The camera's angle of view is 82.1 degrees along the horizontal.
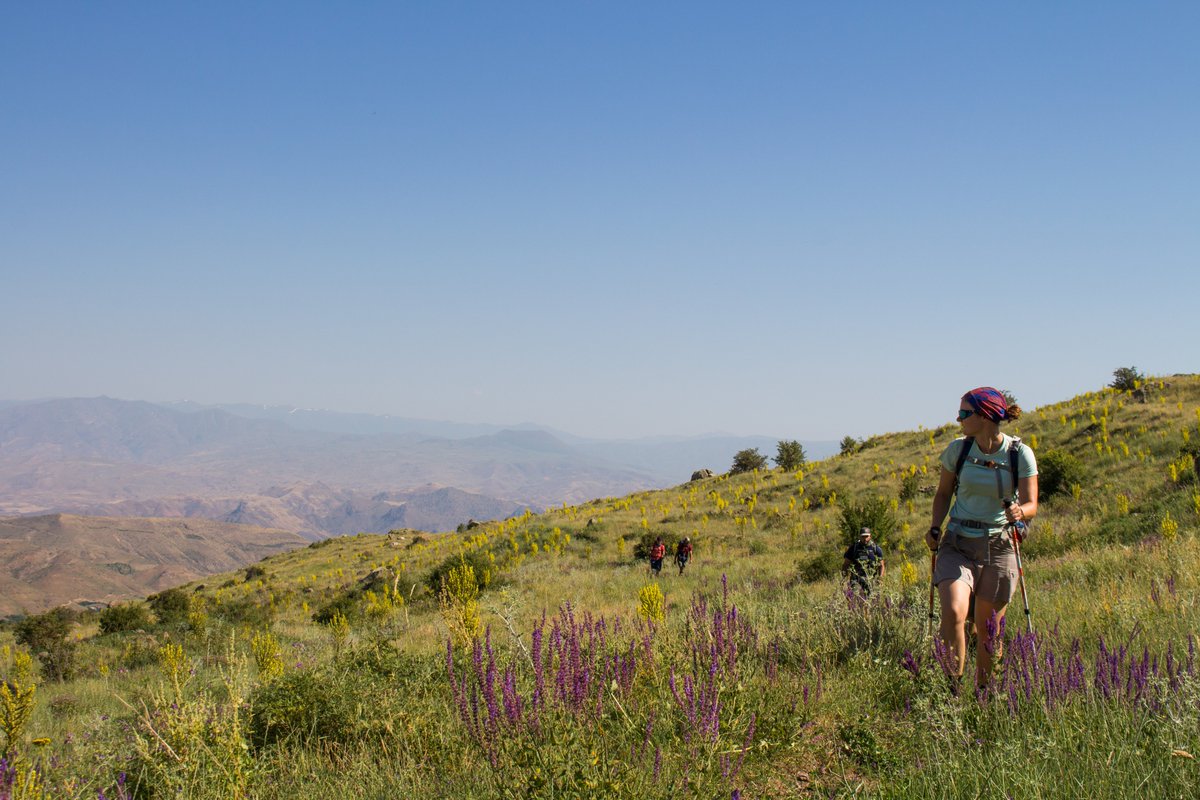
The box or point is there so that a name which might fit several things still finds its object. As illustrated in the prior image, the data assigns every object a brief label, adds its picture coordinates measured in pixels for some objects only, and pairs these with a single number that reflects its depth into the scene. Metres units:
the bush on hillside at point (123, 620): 18.50
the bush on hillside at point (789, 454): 36.95
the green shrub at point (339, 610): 16.11
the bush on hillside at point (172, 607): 19.50
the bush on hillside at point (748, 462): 40.06
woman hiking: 4.22
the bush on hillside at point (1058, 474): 15.57
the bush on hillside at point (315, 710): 4.48
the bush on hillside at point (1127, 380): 25.89
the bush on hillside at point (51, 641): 12.20
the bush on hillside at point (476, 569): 16.20
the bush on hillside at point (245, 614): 17.25
